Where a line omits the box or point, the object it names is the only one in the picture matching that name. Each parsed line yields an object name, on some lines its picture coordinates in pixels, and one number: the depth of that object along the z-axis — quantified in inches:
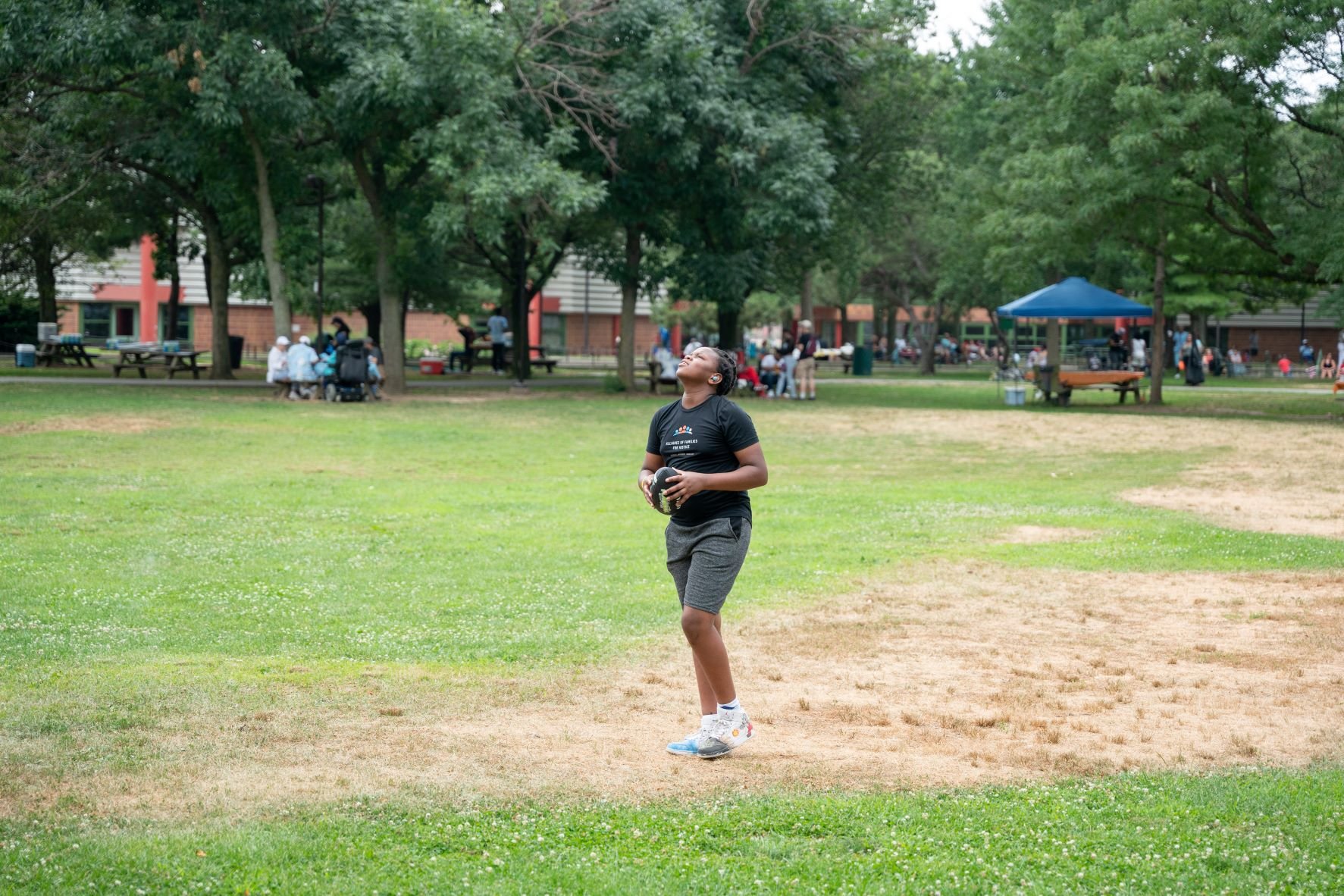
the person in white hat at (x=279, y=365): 1190.3
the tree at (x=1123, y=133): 1123.3
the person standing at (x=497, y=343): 1822.1
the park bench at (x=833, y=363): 2439.7
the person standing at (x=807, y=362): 1395.2
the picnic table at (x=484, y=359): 1859.0
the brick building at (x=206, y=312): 2640.3
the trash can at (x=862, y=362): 2138.3
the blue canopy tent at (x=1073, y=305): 1336.1
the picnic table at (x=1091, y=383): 1382.9
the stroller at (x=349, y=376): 1175.6
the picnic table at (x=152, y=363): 1439.5
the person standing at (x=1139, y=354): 2187.7
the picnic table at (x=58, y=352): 1648.6
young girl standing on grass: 257.4
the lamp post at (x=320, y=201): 1238.9
